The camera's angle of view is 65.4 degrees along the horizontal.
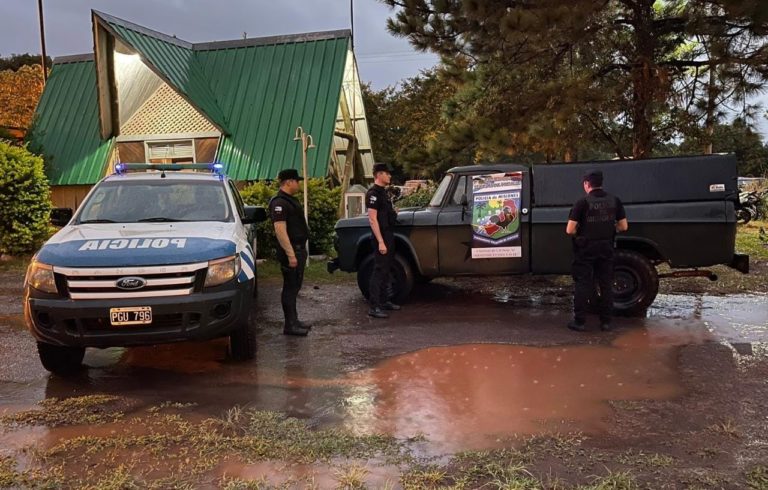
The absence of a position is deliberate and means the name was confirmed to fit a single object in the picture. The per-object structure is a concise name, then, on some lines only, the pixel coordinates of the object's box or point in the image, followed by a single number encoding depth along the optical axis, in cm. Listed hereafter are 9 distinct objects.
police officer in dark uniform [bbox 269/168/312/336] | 602
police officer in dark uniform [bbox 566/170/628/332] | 623
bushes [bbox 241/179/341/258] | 1100
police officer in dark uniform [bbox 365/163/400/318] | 704
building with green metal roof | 1501
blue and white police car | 455
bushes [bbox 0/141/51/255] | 1183
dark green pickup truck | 686
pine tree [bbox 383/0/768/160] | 910
